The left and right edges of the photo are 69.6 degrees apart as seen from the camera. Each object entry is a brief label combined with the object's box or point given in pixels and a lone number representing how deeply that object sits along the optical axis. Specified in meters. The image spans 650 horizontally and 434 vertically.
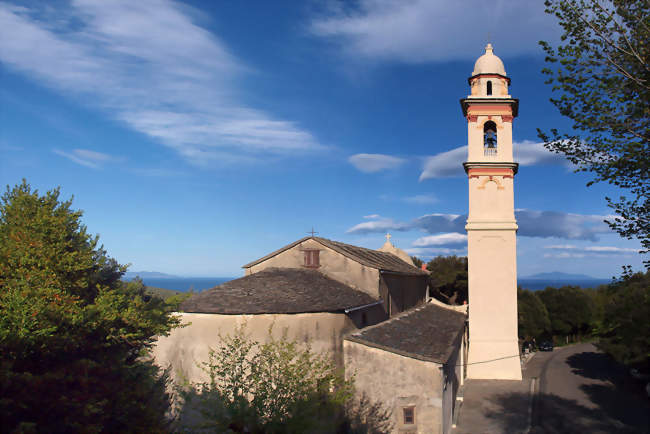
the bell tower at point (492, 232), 25.78
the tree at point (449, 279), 46.88
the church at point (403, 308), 16.81
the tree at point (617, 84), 10.41
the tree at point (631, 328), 23.95
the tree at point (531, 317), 39.25
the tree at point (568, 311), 47.38
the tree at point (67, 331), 10.04
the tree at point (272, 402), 10.48
